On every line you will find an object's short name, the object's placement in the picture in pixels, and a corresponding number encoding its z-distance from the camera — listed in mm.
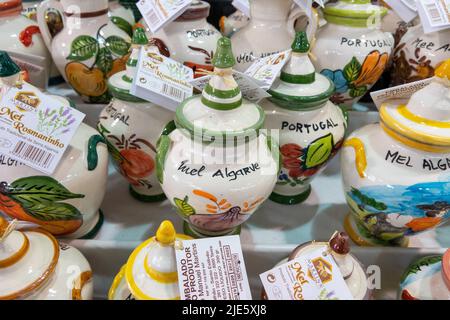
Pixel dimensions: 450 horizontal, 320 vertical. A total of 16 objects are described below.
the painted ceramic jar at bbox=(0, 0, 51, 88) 383
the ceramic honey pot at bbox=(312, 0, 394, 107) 366
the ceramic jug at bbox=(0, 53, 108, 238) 265
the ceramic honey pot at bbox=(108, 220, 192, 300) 214
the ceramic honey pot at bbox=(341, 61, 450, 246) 255
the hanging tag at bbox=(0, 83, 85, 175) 258
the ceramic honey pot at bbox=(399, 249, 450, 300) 243
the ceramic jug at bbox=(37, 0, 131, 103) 380
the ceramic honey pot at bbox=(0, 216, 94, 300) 222
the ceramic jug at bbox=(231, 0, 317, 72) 360
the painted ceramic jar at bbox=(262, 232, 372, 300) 221
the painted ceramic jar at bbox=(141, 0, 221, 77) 368
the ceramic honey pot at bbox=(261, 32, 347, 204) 297
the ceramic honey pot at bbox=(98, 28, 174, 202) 305
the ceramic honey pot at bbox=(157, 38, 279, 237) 245
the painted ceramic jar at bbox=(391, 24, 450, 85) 378
